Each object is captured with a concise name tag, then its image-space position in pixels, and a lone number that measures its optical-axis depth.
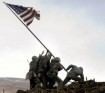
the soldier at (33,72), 21.81
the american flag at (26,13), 23.14
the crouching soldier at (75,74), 20.02
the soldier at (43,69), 21.48
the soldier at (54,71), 21.31
